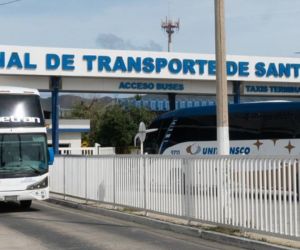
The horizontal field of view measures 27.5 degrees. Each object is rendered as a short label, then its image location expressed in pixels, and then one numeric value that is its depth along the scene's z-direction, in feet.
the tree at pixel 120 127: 185.47
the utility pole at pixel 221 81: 49.37
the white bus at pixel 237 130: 76.48
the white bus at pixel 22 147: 61.11
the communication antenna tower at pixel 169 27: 361.59
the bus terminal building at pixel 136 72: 108.99
